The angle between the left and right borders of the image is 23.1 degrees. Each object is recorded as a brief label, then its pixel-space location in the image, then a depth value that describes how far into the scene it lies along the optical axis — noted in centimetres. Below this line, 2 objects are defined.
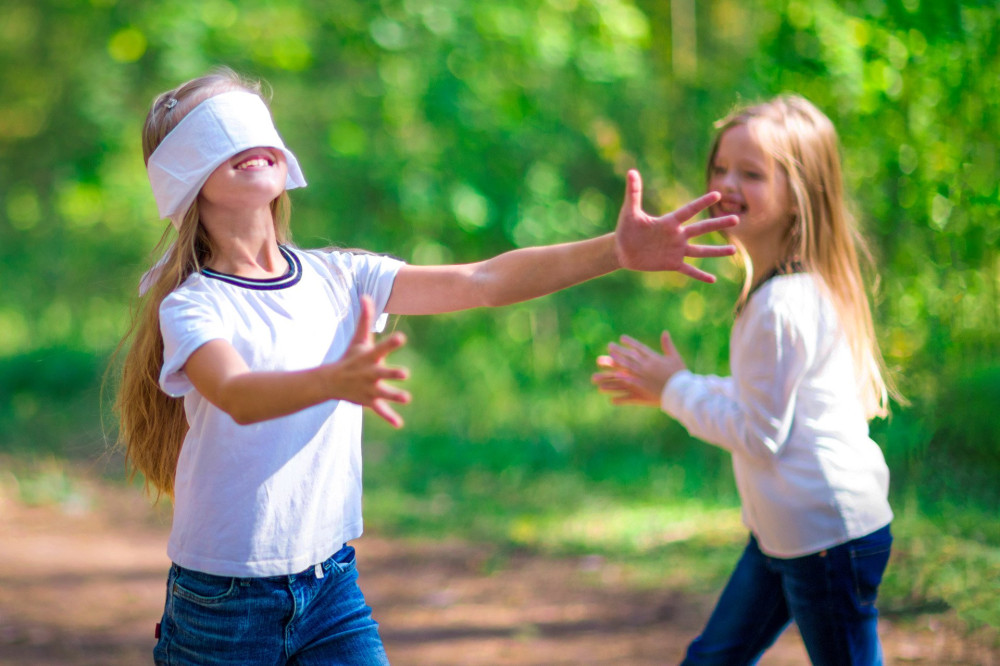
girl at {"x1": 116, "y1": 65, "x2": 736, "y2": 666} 284
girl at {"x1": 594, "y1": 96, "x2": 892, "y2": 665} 304
